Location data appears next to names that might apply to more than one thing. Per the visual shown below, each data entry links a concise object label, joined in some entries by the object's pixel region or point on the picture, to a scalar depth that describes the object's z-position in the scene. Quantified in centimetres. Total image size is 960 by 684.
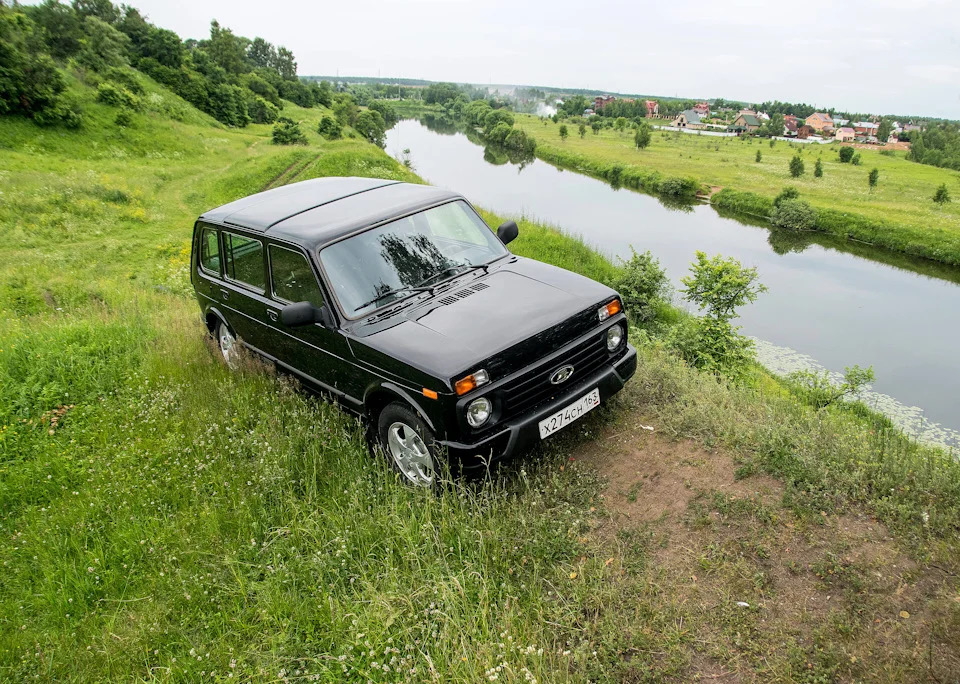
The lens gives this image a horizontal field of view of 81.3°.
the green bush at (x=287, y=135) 4028
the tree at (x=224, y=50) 6359
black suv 374
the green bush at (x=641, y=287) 1285
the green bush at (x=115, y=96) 3369
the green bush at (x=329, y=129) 4894
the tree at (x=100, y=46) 3969
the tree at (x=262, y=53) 10025
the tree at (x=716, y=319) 842
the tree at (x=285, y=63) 10079
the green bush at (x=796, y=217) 3045
